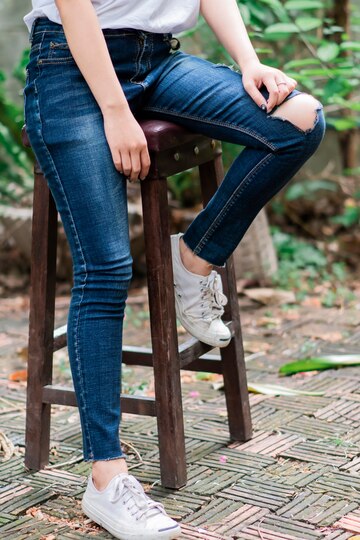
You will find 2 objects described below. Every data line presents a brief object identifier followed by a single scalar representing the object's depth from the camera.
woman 3.23
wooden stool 3.51
